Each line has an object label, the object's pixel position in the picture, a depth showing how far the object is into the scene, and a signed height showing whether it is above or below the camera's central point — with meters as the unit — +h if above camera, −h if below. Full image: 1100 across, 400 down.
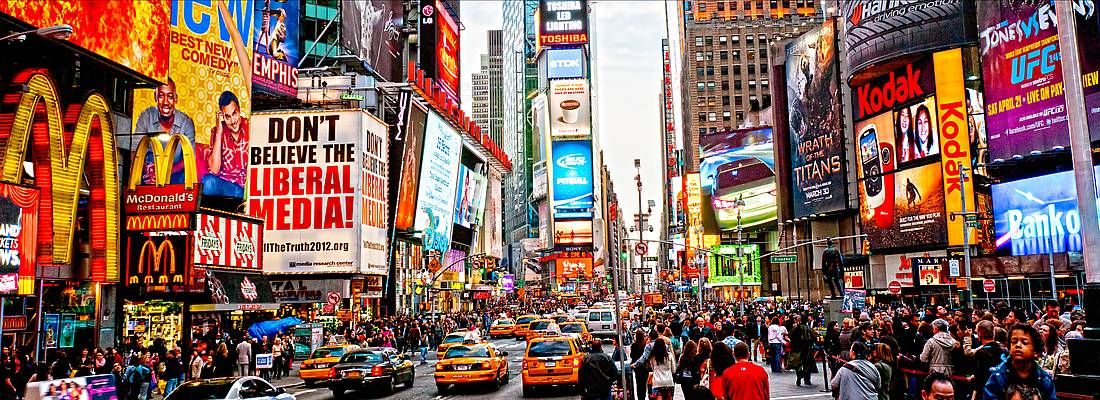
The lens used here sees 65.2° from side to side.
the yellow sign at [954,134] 64.12 +11.11
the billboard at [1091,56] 49.22 +12.72
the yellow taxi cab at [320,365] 26.72 -2.04
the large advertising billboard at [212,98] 34.57 +8.77
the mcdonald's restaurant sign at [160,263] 29.12 +1.40
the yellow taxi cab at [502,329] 58.84 -2.35
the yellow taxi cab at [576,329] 34.66 -1.51
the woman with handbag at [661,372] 13.61 -1.30
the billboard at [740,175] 108.88 +14.67
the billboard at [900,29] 65.31 +20.02
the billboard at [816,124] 84.88 +16.56
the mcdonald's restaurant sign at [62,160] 23.69 +4.36
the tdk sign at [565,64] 188.25 +50.06
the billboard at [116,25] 23.67 +8.49
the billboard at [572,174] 183.12 +25.20
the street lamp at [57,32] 18.66 +6.05
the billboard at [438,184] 76.12 +10.57
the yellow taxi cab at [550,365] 21.36 -1.78
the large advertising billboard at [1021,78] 51.88 +12.67
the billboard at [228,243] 34.59 +2.54
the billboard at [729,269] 106.44 +2.43
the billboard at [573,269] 176.75 +5.05
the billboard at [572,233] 186.00 +12.92
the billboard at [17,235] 21.64 +1.89
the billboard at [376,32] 70.25 +23.17
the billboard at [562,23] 190.50 +59.77
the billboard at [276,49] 53.66 +17.99
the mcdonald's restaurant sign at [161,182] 28.55 +4.46
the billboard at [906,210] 66.06 +5.97
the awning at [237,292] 35.78 +0.43
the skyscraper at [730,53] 150.38 +41.51
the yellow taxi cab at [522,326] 52.01 -1.95
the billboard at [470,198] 93.90 +11.32
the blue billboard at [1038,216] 51.12 +3.97
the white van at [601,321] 47.52 -1.65
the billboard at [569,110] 183.12 +38.86
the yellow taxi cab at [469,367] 23.02 -1.93
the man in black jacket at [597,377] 13.32 -1.31
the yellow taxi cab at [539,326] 41.41 -1.58
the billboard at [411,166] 70.81 +10.98
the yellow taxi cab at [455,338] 33.28 -1.64
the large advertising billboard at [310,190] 56.31 +7.20
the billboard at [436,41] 87.94 +26.48
